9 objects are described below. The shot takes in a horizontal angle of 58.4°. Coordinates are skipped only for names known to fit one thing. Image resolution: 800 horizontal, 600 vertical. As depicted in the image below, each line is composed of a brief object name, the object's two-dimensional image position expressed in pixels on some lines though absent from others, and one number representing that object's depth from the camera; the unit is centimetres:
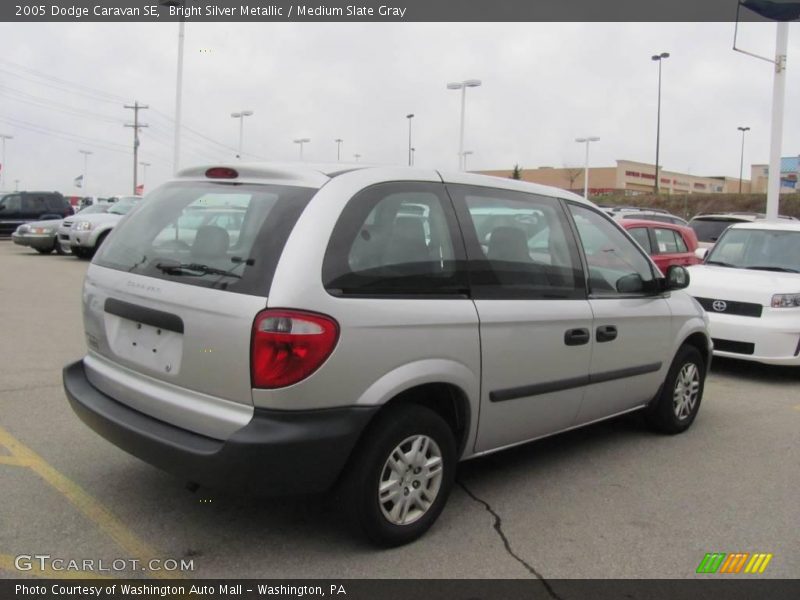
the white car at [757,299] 698
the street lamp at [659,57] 4475
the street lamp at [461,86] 3124
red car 1054
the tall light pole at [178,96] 2541
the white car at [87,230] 1736
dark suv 2519
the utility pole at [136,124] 6722
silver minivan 294
